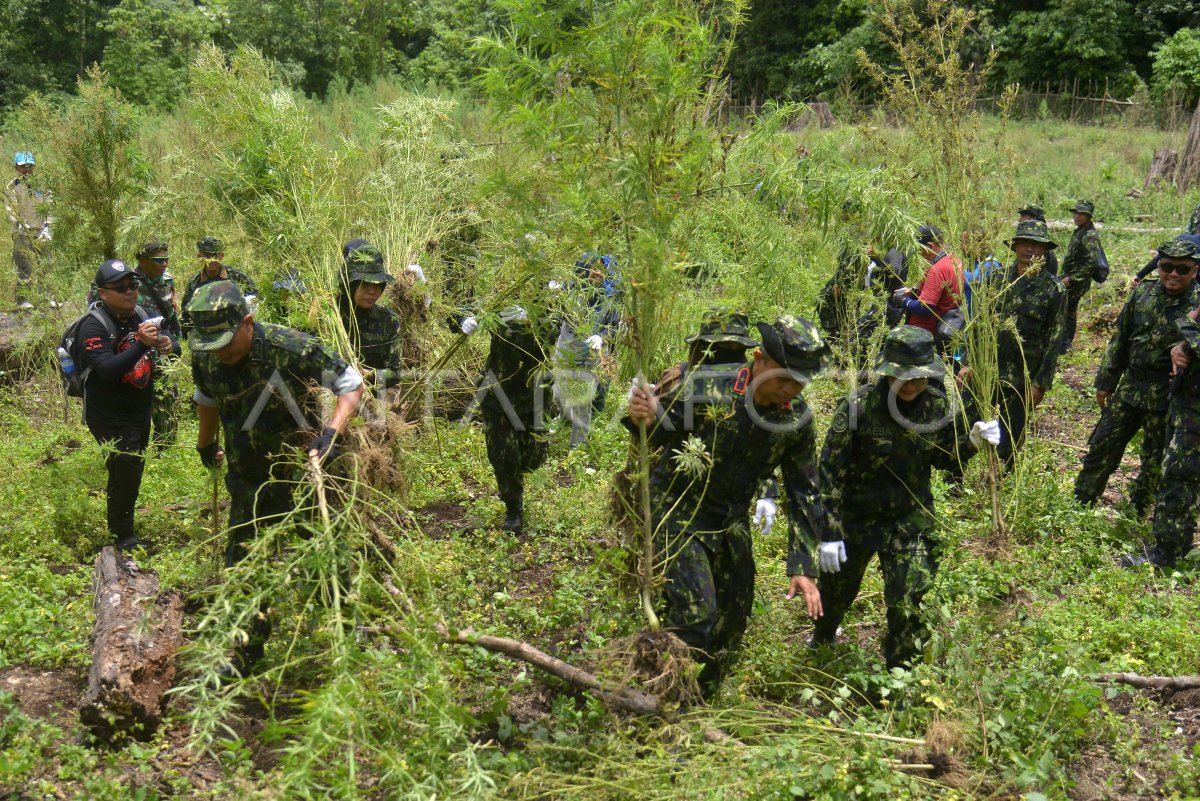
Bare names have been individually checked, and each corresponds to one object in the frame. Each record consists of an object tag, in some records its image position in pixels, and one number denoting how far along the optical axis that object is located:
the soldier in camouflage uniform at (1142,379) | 6.71
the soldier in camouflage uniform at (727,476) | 4.35
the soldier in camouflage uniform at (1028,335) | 7.41
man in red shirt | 7.49
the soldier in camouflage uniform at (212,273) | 7.98
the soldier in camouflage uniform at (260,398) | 4.64
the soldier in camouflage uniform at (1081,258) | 10.47
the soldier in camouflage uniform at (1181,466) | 6.36
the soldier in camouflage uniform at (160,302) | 7.56
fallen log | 4.12
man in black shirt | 6.32
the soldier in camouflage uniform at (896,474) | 4.92
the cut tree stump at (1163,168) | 17.61
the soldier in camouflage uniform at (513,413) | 7.01
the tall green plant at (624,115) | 3.89
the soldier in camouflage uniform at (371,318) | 6.54
